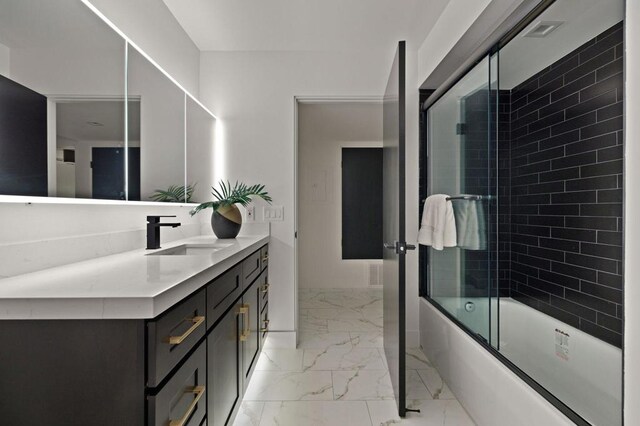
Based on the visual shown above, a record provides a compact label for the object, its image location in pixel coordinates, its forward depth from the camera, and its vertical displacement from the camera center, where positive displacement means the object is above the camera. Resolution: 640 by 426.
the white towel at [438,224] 2.22 -0.09
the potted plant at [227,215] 2.24 -0.02
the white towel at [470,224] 2.05 -0.08
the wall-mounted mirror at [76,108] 0.94 +0.39
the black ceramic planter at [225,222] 2.24 -0.07
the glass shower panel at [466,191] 1.97 +0.14
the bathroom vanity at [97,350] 0.77 -0.34
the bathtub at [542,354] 1.33 -0.79
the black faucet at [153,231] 1.71 -0.10
